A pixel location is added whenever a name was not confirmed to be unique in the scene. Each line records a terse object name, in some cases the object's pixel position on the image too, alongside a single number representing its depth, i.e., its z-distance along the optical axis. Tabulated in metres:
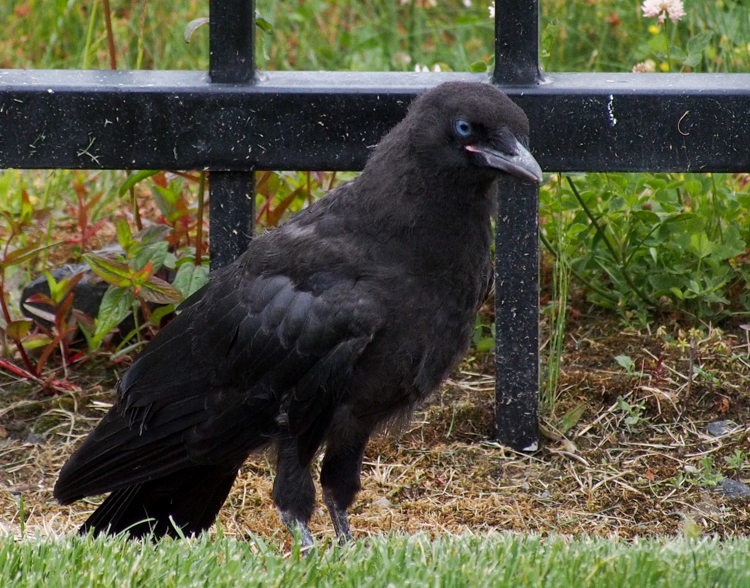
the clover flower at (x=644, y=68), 8.30
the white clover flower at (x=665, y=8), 7.76
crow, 5.62
